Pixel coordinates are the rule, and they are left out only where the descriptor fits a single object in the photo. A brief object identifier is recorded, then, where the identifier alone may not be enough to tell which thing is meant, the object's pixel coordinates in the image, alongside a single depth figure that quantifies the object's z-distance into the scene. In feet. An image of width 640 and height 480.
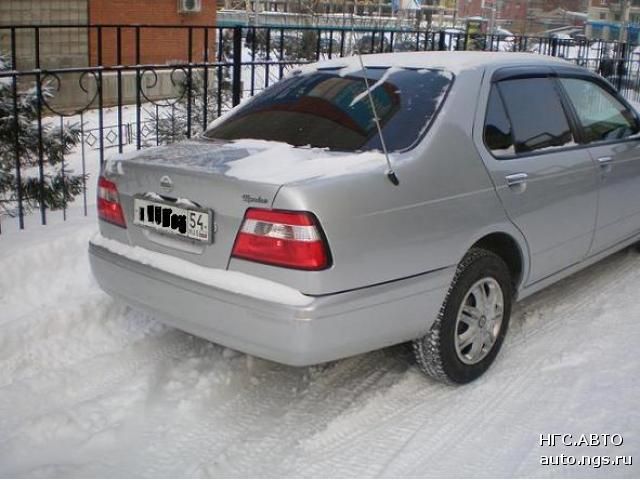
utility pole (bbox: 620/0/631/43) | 94.43
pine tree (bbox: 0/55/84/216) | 16.90
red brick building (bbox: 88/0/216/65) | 51.13
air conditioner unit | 57.82
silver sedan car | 9.62
